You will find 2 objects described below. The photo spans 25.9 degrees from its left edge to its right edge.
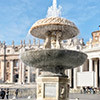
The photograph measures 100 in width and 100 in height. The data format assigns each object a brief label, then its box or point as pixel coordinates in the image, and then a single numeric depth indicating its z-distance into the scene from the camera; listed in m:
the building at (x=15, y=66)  69.97
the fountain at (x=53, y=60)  10.66
